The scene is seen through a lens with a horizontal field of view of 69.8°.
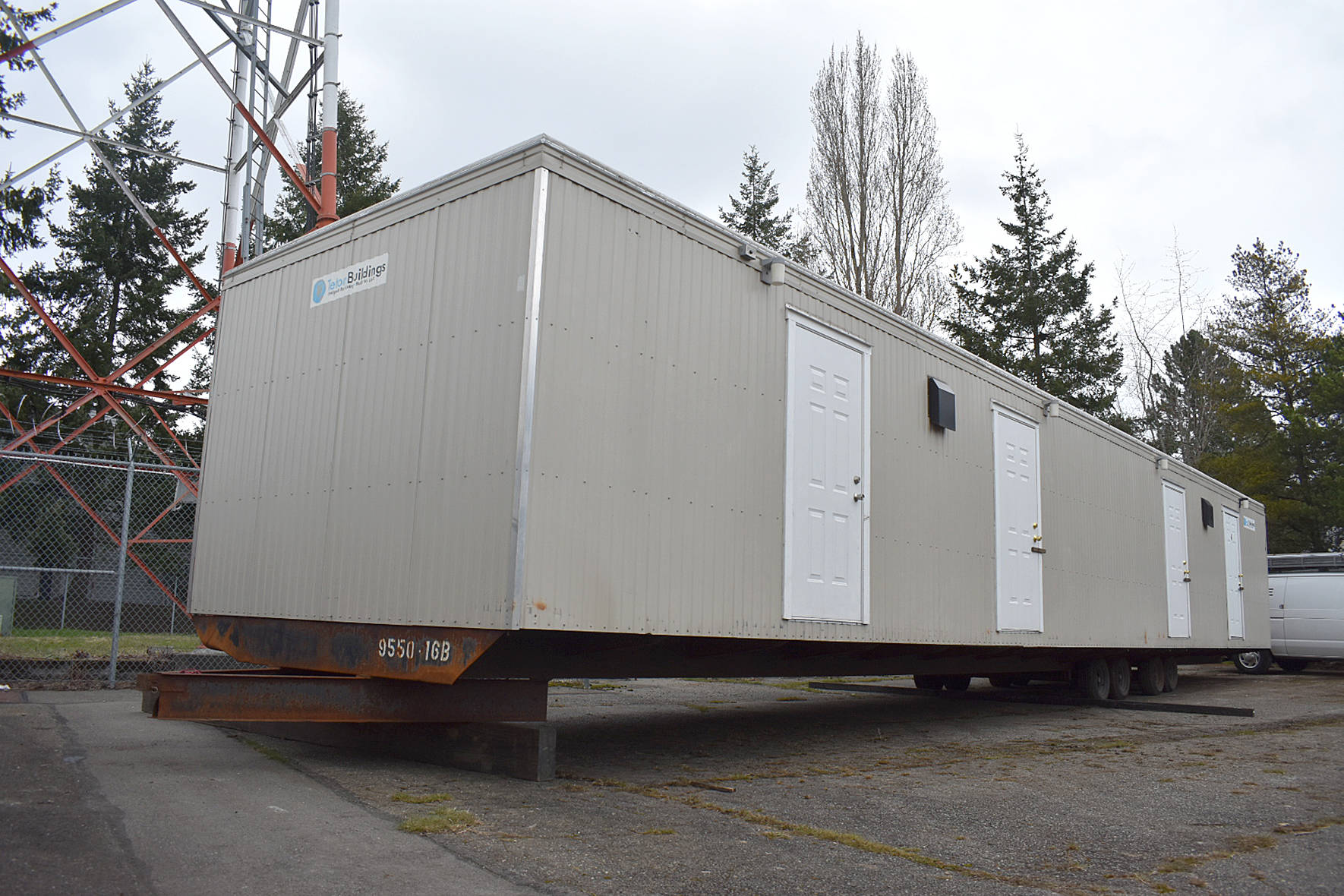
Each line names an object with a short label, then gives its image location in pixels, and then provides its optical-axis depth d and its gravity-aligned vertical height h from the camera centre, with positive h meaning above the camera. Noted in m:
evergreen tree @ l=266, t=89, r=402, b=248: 25.17 +11.28
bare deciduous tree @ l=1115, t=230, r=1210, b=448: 27.64 +6.42
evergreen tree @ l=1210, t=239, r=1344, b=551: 25.59 +6.41
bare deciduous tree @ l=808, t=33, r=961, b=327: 22.06 +9.66
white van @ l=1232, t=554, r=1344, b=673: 16.95 +0.13
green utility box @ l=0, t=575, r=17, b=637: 13.45 -0.37
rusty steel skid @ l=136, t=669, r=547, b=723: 4.76 -0.56
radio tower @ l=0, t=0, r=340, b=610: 9.23 +4.94
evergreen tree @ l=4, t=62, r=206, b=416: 25.42 +8.33
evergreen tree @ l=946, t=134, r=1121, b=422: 25.86 +7.82
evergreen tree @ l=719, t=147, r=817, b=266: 25.08 +10.21
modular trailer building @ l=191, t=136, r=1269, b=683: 4.77 +0.85
